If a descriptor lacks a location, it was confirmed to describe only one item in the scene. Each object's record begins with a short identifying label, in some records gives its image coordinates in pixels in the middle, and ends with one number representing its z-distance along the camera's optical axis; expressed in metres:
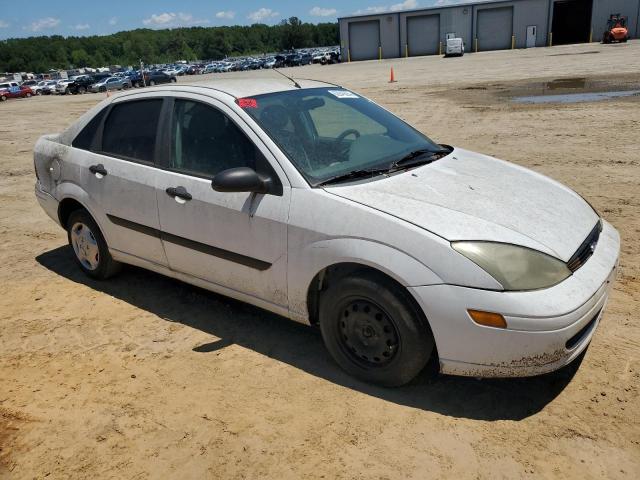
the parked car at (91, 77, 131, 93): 41.55
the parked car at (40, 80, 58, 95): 46.09
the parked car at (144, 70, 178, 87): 42.03
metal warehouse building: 50.25
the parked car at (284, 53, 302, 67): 61.78
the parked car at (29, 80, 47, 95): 47.34
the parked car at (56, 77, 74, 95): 44.20
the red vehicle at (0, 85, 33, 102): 43.47
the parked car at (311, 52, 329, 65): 58.75
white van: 47.00
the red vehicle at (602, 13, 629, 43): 44.00
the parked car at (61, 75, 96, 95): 43.91
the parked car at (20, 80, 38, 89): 48.12
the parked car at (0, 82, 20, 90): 43.94
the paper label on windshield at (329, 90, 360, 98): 4.14
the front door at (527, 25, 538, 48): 50.62
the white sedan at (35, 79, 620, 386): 2.63
